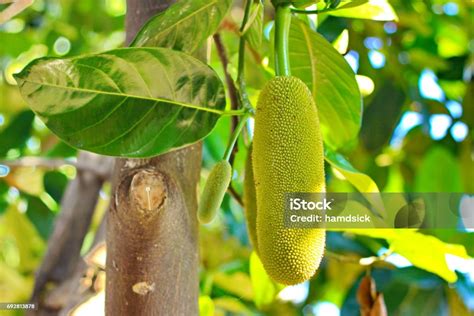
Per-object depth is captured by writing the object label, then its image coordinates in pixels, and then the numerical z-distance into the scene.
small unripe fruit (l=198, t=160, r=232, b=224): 0.81
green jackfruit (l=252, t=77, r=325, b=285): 0.76
